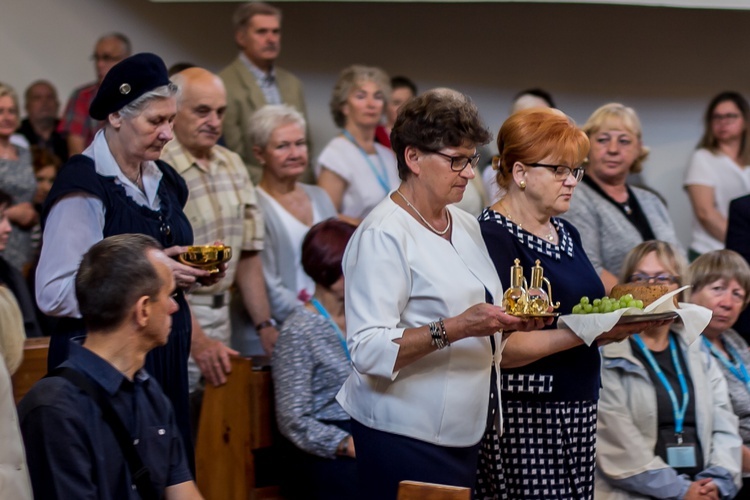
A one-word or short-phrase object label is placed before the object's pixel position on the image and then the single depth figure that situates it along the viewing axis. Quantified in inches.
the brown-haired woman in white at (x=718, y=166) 366.7
